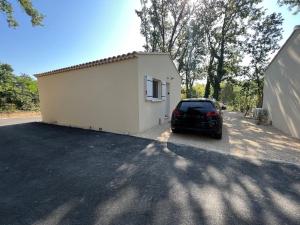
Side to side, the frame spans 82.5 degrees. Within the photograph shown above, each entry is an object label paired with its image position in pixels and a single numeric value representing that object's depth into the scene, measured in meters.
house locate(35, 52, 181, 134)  6.64
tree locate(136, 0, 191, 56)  16.55
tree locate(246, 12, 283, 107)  16.84
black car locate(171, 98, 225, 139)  5.56
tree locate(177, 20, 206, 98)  18.80
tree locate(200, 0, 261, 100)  16.80
